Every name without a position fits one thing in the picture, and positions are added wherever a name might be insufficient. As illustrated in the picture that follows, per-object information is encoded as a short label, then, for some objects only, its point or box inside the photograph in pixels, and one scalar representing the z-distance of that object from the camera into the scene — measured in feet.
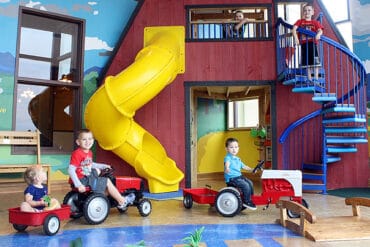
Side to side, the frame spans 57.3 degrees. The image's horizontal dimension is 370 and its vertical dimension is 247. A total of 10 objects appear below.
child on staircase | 17.08
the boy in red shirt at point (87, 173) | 11.34
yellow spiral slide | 15.94
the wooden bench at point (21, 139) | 17.30
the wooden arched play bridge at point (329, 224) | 9.24
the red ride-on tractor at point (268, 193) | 12.49
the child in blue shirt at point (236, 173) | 12.69
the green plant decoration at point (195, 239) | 6.47
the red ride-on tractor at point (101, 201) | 11.09
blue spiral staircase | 17.56
